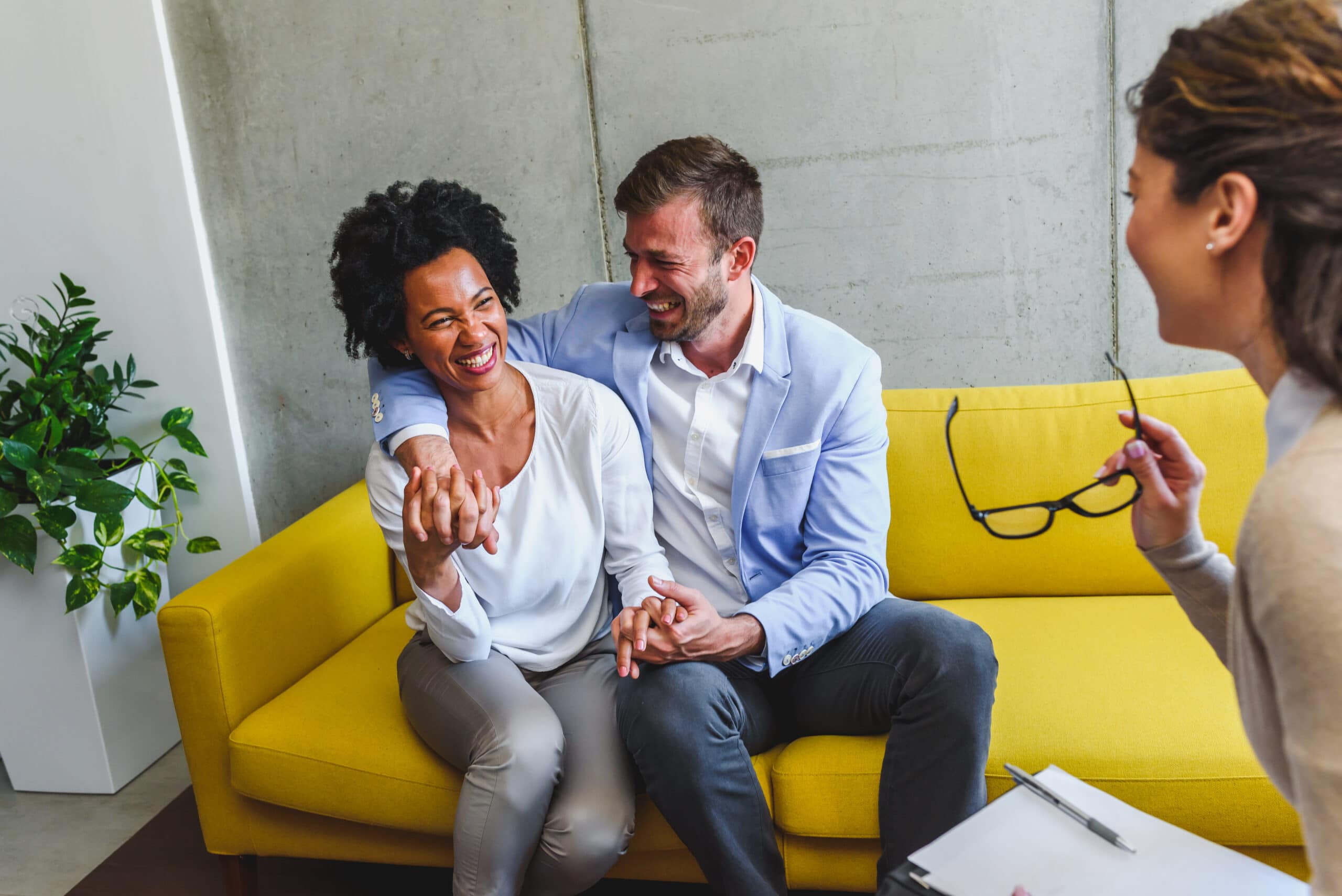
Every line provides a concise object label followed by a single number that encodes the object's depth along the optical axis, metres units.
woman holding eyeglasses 0.66
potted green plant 2.29
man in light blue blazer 1.54
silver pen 1.08
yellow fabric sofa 1.59
